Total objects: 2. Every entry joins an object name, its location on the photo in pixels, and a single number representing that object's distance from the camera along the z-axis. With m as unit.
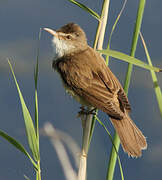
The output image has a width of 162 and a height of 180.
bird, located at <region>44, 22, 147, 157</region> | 4.89
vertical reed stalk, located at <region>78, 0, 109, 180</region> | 4.01
